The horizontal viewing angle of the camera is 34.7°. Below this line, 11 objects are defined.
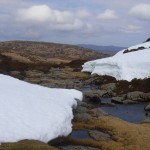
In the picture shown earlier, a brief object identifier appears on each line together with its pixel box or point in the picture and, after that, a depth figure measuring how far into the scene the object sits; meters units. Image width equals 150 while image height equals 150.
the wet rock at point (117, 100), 27.21
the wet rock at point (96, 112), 21.00
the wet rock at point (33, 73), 44.06
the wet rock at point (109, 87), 32.03
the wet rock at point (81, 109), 21.04
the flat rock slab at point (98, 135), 16.28
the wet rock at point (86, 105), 23.47
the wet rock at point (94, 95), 27.75
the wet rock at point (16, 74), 42.90
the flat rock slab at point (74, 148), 13.98
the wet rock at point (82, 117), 19.28
